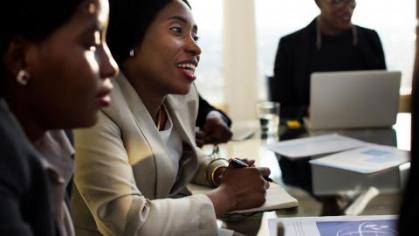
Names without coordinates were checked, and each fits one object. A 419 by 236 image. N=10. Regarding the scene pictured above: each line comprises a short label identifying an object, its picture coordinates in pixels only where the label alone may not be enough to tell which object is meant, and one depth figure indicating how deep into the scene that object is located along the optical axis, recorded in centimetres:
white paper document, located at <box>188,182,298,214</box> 119
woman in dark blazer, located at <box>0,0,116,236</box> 58
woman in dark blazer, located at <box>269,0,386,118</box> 255
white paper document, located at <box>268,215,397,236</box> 102
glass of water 216
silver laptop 206
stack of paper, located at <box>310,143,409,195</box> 137
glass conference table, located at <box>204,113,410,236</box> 114
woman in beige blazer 102
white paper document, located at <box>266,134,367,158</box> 175
